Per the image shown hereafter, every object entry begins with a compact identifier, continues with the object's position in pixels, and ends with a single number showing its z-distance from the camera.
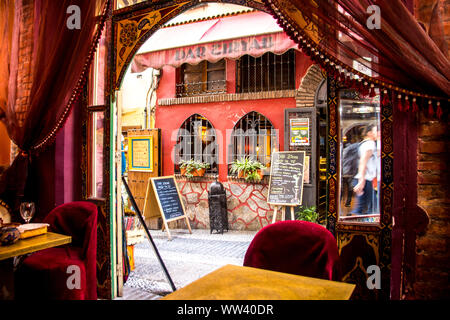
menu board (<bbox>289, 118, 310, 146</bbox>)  6.23
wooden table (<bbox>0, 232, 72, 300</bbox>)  2.26
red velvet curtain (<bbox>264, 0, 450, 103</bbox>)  1.88
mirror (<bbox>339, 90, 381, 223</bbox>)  2.47
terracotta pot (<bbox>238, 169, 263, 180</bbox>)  6.60
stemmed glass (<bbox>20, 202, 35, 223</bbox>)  2.79
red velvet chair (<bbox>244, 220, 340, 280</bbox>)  2.04
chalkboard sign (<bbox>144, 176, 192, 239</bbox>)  6.24
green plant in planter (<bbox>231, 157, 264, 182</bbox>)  6.56
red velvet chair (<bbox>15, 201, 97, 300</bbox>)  2.77
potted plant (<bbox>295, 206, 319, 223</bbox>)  5.95
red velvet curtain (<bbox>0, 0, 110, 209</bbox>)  3.42
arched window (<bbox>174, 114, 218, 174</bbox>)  7.16
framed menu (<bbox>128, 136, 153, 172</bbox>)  7.40
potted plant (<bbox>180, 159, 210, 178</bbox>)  7.07
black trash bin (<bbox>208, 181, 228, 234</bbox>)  6.64
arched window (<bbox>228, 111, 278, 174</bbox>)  6.69
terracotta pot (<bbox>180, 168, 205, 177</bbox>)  7.05
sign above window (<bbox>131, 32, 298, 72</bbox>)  4.18
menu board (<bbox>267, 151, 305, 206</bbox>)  5.77
